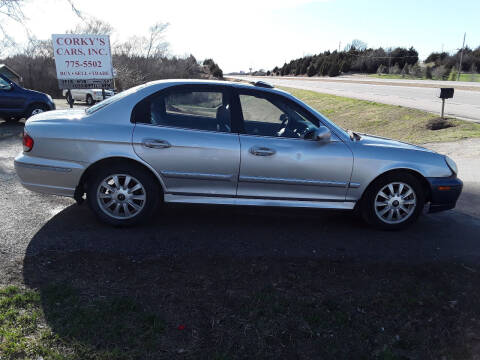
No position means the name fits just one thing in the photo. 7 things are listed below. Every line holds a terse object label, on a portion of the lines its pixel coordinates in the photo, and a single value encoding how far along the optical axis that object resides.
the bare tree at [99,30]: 36.75
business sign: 12.99
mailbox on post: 12.64
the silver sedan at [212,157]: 4.33
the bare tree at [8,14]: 18.52
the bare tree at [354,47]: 91.55
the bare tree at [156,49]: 46.44
